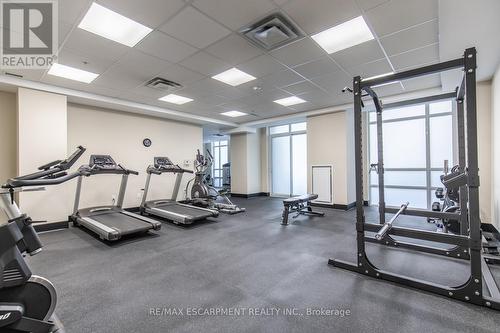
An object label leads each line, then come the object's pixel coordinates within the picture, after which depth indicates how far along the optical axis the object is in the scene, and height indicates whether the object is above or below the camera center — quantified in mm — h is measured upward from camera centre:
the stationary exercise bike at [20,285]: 1627 -854
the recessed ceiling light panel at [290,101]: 6020 +1801
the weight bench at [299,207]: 5086 -943
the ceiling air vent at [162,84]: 4617 +1761
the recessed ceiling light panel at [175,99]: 5742 +1793
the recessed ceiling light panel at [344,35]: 2970 +1826
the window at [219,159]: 13703 +541
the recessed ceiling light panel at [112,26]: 2684 +1811
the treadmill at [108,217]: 4000 -1014
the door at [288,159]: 8953 +333
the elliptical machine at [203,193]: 6520 -766
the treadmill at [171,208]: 5078 -1006
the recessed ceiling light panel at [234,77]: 4359 +1810
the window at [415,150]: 6016 +431
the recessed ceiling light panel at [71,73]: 4043 +1784
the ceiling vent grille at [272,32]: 2809 +1778
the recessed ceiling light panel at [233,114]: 7364 +1778
